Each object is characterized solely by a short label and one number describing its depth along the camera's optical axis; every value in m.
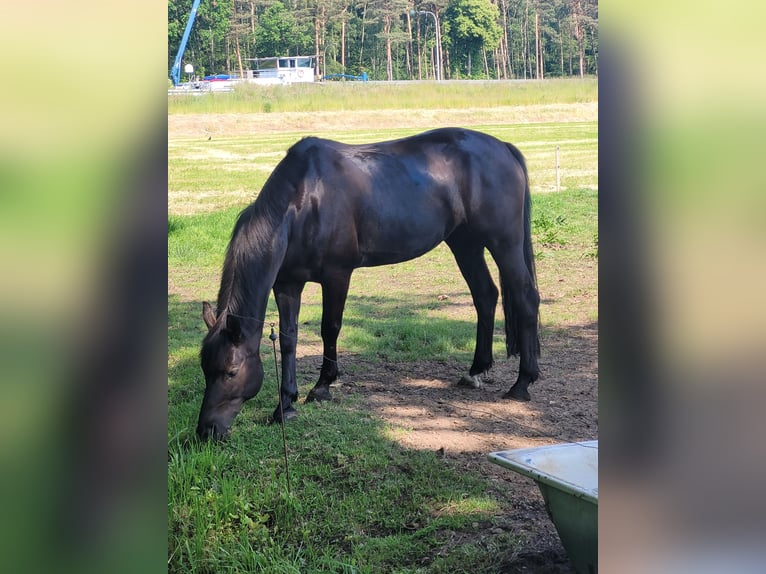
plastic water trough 2.86
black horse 4.75
